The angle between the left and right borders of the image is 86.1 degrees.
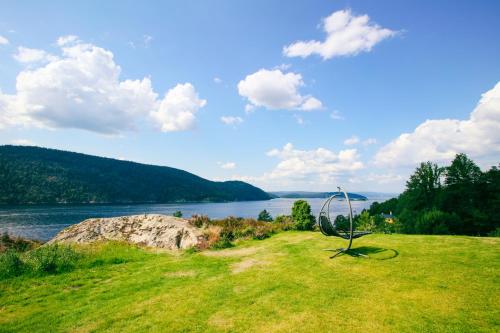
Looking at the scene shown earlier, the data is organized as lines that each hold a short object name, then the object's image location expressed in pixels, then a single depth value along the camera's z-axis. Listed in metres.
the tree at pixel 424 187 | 49.22
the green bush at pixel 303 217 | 20.06
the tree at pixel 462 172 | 45.44
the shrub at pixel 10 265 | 10.60
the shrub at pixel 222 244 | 15.23
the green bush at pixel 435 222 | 37.97
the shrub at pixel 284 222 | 20.12
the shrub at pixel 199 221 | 19.12
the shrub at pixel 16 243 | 18.77
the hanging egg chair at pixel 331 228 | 10.92
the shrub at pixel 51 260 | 10.99
